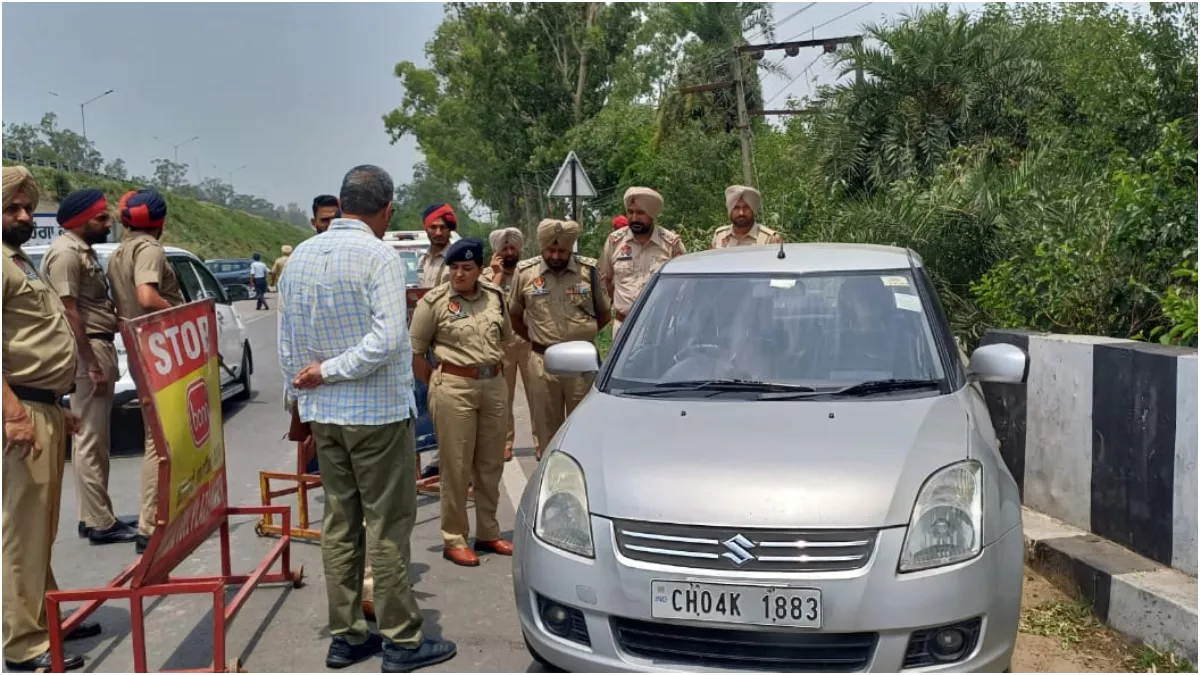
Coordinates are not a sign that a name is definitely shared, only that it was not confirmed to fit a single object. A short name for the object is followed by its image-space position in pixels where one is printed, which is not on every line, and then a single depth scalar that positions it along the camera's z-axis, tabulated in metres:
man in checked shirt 3.80
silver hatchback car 2.95
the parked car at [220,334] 8.06
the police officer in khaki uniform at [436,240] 7.62
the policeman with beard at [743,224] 7.27
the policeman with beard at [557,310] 6.20
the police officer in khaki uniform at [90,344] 5.48
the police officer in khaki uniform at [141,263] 5.65
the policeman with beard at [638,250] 6.88
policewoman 5.22
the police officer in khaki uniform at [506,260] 7.43
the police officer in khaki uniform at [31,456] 3.85
